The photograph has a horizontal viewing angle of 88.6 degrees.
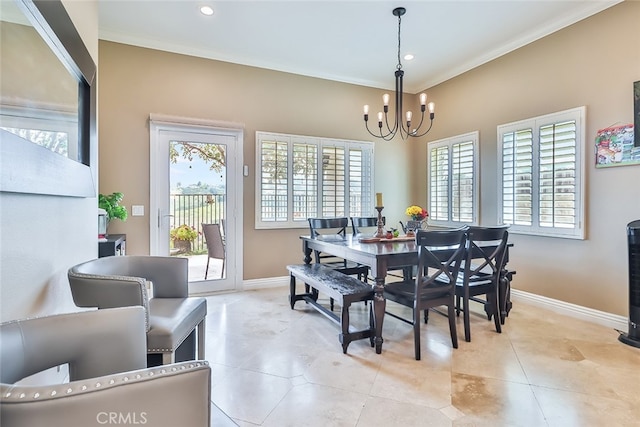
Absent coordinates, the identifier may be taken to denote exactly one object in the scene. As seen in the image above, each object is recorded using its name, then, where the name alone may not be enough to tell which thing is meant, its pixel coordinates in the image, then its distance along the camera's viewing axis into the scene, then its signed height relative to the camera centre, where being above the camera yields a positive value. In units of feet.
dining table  8.53 -1.26
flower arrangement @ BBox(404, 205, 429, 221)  11.64 -0.14
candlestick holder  11.28 -0.70
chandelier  10.92 +4.21
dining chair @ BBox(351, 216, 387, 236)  14.37 -0.53
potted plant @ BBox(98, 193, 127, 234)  10.39 +0.08
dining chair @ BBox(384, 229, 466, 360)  8.24 -2.02
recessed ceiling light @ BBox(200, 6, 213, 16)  10.85 +6.70
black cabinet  9.25 -1.07
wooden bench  8.64 -2.26
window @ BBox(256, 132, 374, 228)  15.07 +1.52
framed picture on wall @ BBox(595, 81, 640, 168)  9.65 +2.06
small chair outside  14.08 -1.41
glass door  13.35 +0.28
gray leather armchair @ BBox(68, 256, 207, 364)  5.38 -1.52
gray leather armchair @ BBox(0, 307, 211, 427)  2.37 -1.46
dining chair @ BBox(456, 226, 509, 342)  9.18 -1.90
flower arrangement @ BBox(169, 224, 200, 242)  13.55 -0.98
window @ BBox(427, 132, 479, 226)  15.14 +1.49
